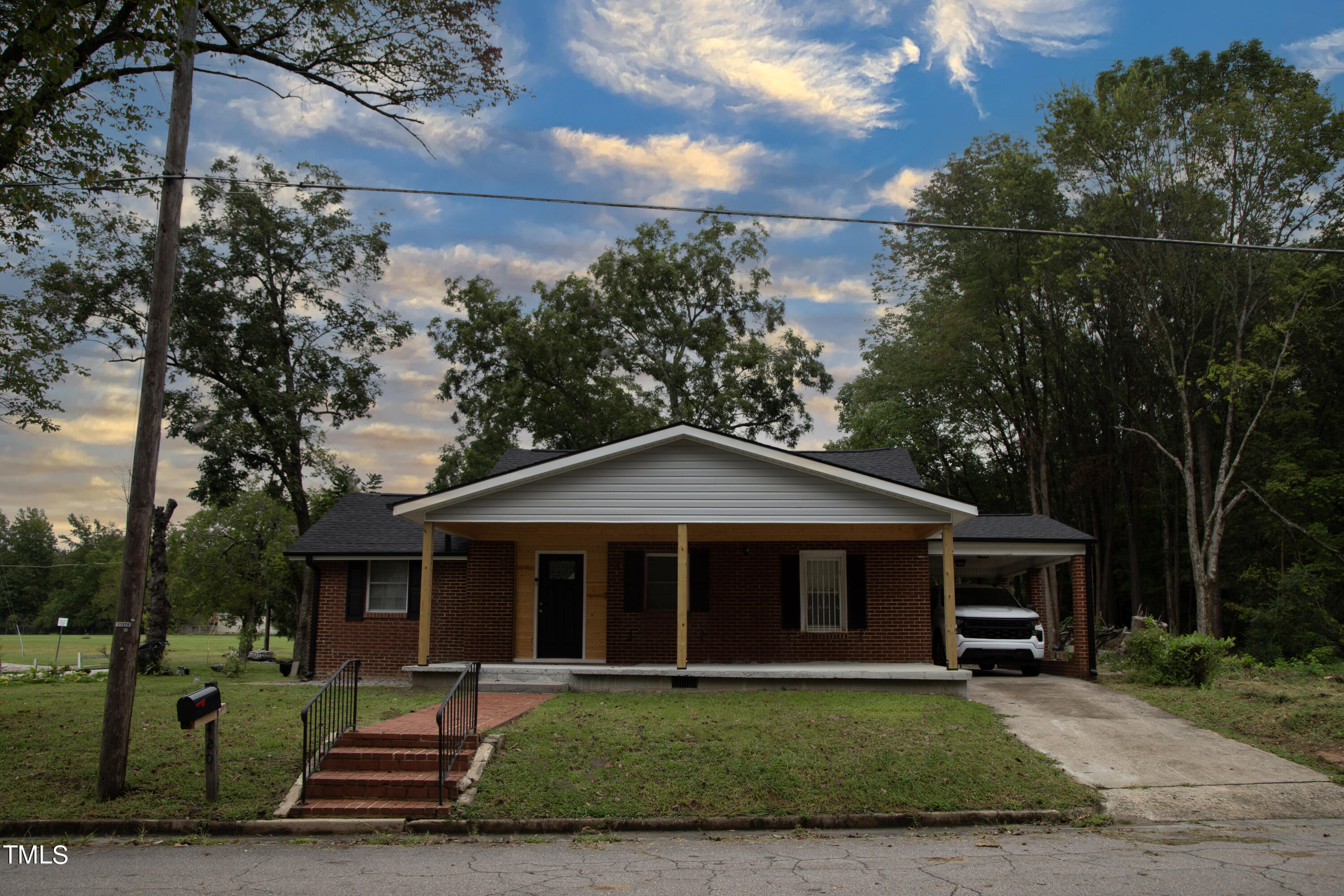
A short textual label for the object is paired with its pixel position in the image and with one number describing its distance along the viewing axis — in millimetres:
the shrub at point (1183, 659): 14086
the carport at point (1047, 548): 16203
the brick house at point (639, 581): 14641
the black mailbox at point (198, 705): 7473
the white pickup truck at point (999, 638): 16594
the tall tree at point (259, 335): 24844
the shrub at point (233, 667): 19406
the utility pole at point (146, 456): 8039
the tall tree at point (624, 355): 32094
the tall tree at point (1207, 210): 23109
